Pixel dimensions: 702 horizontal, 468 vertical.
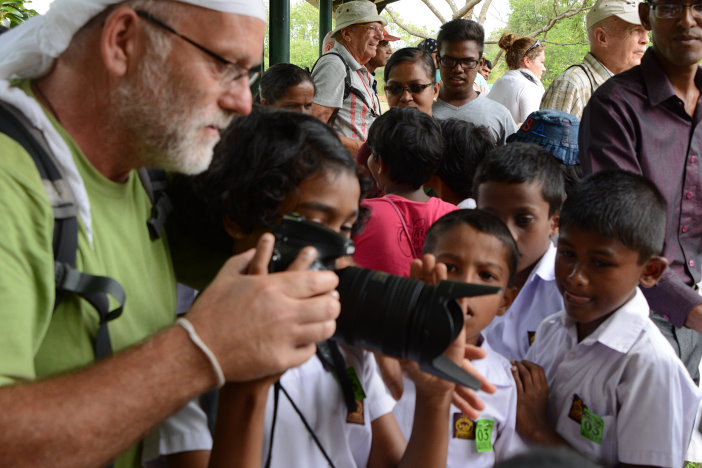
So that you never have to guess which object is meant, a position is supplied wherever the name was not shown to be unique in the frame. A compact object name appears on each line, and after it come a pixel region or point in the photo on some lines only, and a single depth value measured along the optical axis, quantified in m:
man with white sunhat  4.66
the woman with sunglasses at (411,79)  3.94
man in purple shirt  2.47
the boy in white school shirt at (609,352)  1.72
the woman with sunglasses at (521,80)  5.25
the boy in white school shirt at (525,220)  2.42
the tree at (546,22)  12.91
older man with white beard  0.99
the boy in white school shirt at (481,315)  1.75
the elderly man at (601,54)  3.93
